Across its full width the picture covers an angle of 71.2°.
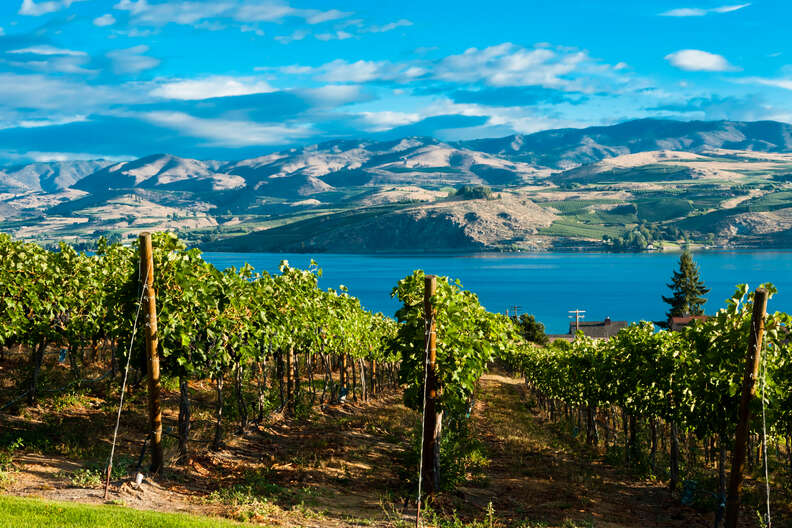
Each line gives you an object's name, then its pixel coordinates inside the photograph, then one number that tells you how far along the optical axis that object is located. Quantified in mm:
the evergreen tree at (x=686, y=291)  100375
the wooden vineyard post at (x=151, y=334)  12711
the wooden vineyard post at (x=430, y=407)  13648
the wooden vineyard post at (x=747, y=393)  11664
